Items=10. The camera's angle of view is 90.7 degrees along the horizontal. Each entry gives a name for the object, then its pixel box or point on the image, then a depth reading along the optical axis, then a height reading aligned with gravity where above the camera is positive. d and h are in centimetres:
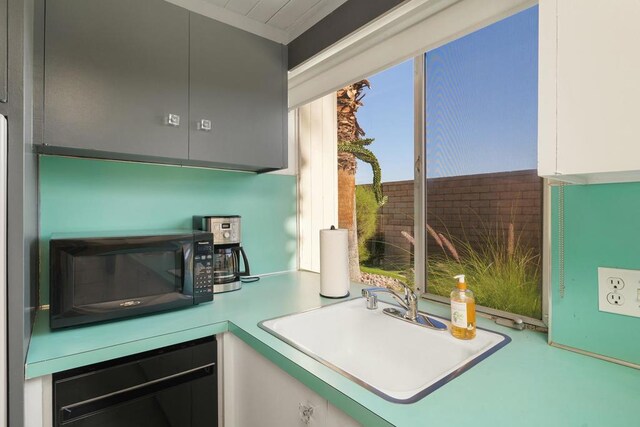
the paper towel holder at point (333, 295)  146 -38
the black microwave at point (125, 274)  107 -23
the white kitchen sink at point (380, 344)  96 -46
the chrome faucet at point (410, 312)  111 -38
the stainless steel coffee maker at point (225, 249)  161 -19
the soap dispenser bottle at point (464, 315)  99 -32
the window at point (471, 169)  114 +18
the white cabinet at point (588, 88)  59 +25
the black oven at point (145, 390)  94 -58
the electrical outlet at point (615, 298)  81 -22
